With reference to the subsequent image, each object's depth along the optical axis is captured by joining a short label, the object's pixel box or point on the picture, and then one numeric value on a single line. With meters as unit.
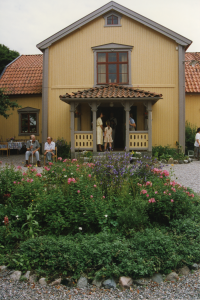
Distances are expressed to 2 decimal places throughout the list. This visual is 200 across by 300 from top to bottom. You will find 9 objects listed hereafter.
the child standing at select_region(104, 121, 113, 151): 13.80
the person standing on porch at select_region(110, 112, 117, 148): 15.20
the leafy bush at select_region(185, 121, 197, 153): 16.83
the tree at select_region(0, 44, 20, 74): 27.53
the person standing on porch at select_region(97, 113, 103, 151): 13.87
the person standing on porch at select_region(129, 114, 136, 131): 14.33
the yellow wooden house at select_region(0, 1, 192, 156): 15.07
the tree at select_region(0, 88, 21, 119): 15.91
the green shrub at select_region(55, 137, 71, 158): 14.28
